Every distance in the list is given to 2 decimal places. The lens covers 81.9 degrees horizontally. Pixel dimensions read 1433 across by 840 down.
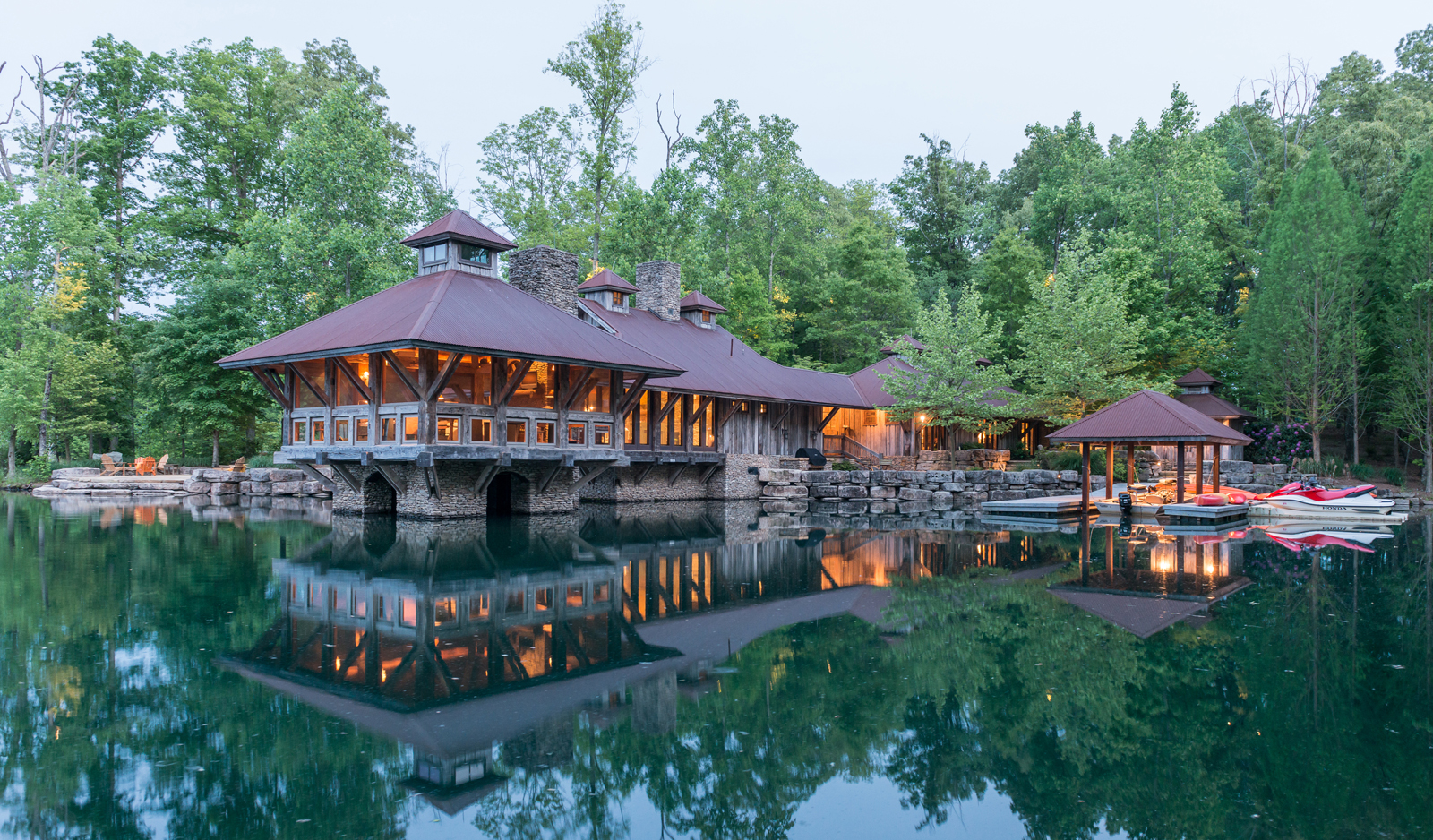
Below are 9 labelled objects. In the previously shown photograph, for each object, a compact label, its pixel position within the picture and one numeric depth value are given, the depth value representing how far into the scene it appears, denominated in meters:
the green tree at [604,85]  34.91
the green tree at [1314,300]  30.83
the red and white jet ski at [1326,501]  22.28
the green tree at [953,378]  29.45
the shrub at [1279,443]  32.47
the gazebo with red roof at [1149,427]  19.67
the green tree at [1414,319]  29.19
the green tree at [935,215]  47.53
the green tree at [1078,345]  30.03
